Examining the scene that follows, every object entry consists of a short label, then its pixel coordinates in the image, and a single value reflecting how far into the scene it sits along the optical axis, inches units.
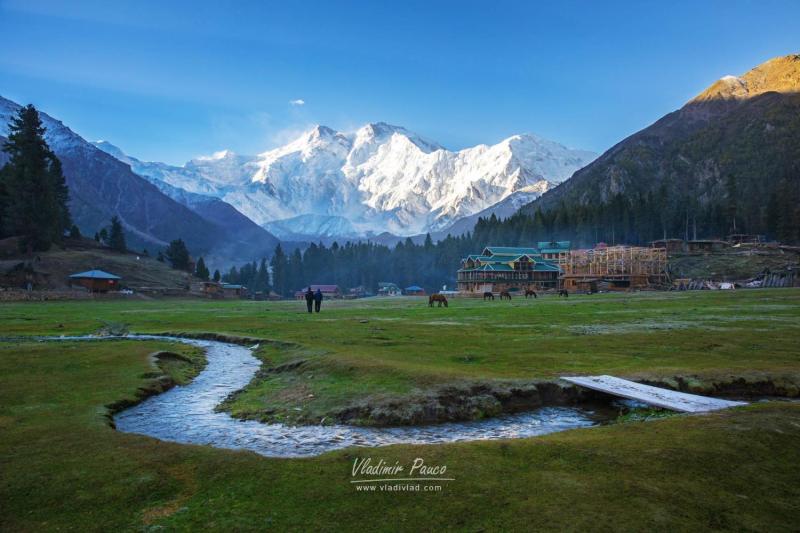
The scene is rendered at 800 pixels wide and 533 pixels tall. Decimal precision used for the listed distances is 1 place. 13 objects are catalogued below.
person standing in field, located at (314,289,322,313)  2656.0
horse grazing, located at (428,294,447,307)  3009.6
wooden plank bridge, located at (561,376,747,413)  586.9
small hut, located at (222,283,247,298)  7086.6
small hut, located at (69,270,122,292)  4734.3
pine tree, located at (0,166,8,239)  5080.7
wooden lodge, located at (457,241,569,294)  6318.9
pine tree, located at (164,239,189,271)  7249.0
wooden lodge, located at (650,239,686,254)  6520.7
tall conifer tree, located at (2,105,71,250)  4928.6
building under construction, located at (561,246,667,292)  5300.7
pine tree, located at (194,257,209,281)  7347.4
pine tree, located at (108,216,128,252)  6737.2
